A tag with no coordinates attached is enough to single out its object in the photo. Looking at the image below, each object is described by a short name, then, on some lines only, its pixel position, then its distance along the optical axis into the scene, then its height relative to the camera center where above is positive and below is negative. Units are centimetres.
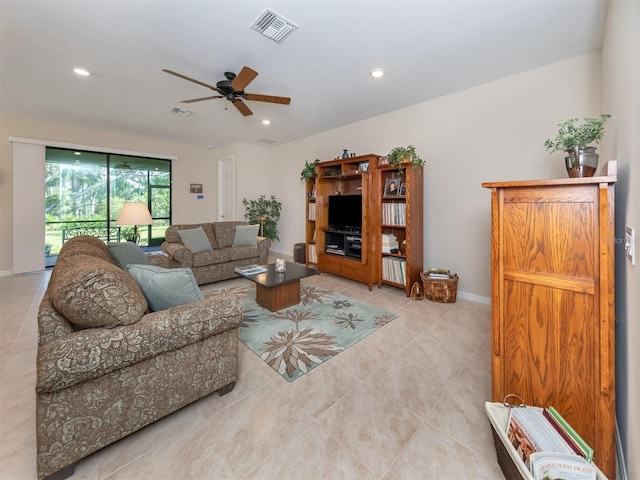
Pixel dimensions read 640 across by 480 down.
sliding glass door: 507 +87
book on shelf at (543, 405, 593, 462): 103 -82
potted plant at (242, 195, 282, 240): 609 +51
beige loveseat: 380 -27
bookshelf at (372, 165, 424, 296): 348 +13
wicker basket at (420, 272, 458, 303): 328 -67
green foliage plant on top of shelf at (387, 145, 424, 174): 340 +99
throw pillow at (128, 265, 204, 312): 161 -31
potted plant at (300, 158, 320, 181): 470 +113
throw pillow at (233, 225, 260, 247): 450 -3
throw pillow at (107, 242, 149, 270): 246 -17
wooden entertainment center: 354 +18
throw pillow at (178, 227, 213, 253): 392 -7
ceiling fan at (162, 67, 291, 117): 268 +154
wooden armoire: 115 -31
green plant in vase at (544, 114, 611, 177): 146 +50
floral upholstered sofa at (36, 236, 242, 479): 112 -58
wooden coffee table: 296 -61
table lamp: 358 +27
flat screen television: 397 +35
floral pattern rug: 213 -91
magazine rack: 100 -87
